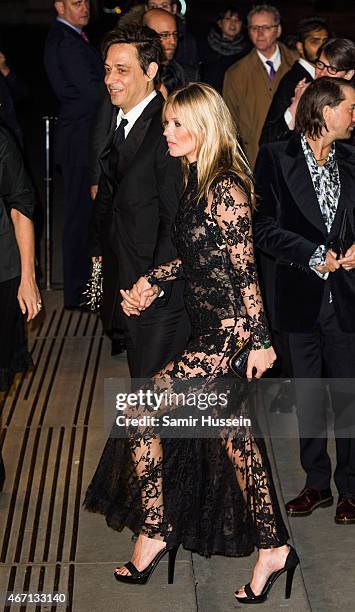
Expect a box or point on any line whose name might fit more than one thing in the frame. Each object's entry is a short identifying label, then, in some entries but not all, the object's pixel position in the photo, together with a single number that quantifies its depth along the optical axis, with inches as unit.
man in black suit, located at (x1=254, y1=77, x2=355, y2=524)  228.7
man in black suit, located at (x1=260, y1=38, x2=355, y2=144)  269.3
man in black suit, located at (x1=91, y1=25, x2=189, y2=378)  229.0
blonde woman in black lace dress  199.8
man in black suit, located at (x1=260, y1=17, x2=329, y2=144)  300.8
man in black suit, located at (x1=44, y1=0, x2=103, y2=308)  352.5
